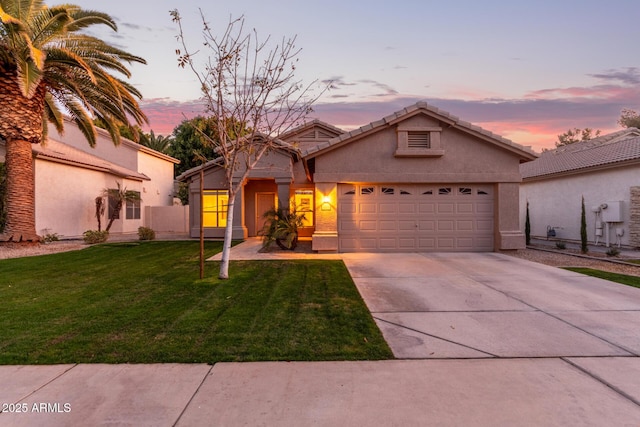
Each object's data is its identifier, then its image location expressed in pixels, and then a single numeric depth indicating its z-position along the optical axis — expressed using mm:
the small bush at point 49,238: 15070
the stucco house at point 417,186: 12492
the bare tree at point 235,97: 7820
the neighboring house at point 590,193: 13617
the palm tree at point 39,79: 11148
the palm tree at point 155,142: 35594
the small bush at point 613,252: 11755
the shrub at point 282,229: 12906
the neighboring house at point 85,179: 16625
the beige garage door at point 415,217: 12828
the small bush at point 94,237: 15585
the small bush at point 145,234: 17359
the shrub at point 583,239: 12656
